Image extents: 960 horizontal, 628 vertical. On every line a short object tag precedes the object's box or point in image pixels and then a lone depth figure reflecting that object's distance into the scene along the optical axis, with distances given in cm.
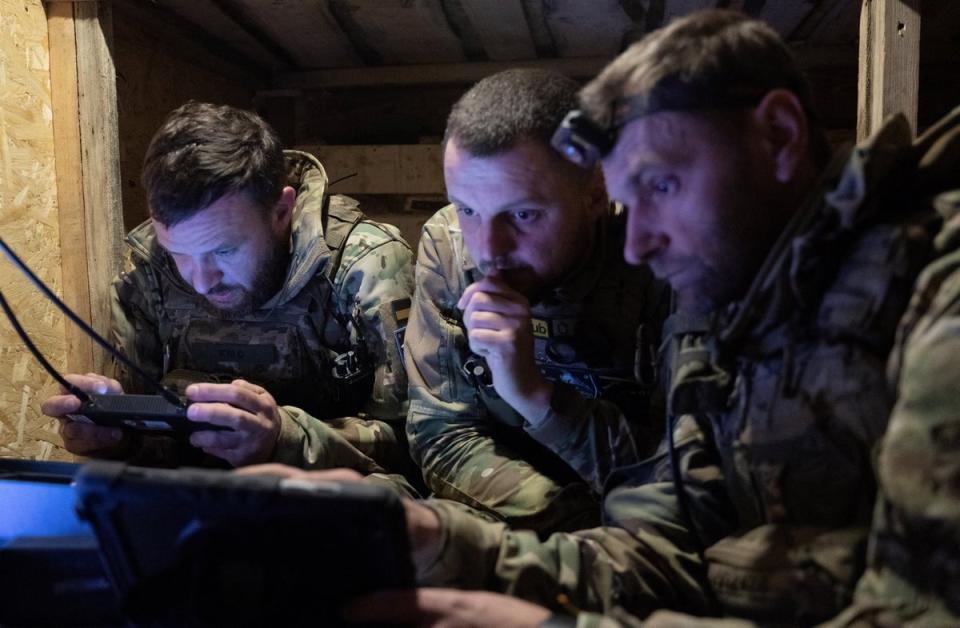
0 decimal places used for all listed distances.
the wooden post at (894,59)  171
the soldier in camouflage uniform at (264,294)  200
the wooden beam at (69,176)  217
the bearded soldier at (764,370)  84
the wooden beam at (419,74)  330
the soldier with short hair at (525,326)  165
